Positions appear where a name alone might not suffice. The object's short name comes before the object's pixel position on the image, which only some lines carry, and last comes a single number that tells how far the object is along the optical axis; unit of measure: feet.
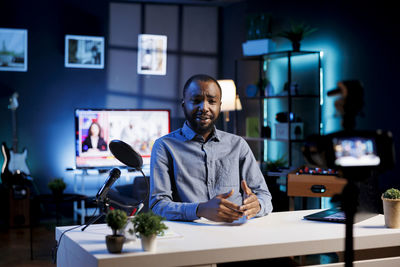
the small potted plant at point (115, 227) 5.43
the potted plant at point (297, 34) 18.53
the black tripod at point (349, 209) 3.45
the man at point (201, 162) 7.97
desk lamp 19.63
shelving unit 18.66
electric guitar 20.12
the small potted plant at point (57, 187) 18.19
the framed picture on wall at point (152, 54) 23.49
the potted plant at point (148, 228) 5.48
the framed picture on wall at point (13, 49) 21.21
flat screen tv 21.42
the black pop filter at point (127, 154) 6.48
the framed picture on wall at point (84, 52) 22.15
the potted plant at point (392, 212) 7.02
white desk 5.48
